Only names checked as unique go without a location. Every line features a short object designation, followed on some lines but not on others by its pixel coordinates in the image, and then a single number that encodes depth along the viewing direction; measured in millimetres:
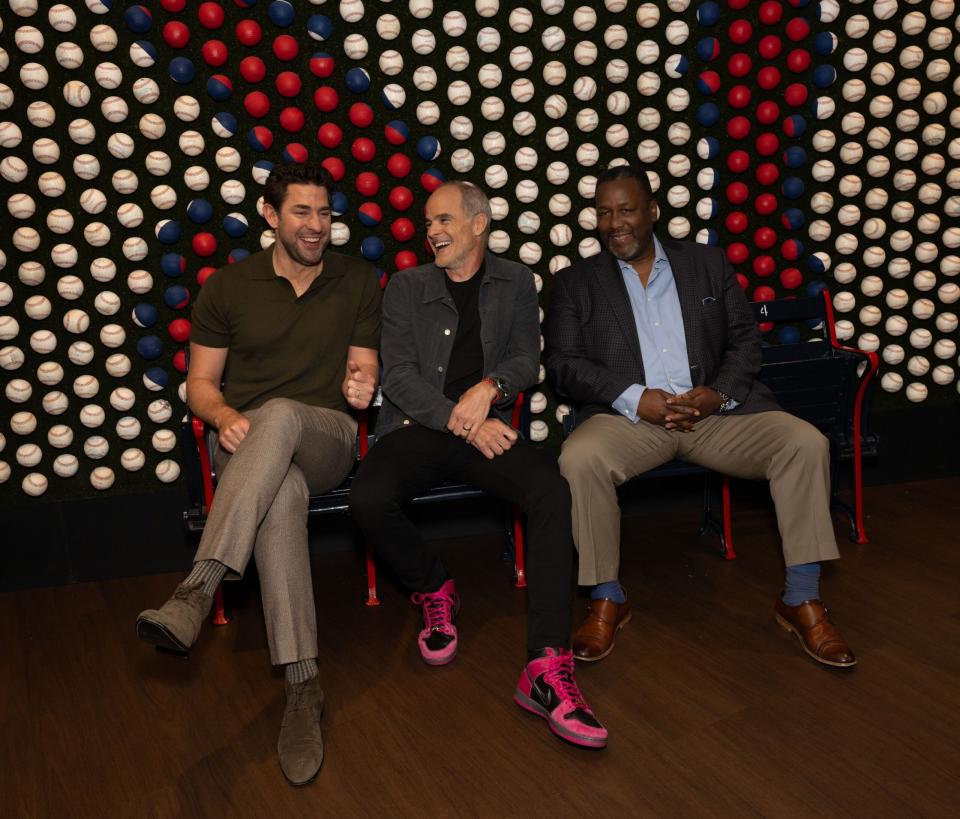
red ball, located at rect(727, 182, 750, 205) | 3939
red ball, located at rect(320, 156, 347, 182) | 3605
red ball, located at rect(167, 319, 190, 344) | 3547
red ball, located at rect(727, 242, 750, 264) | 4000
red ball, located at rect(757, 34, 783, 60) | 3859
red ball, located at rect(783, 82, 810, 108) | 3908
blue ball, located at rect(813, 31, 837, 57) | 3879
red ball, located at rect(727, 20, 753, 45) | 3818
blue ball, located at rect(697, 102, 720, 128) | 3834
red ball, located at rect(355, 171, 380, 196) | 3627
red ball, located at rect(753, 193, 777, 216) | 3971
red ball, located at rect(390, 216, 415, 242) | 3686
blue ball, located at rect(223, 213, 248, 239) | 3504
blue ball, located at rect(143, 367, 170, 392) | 3562
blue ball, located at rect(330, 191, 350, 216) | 3609
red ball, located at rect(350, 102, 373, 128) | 3580
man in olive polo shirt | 2533
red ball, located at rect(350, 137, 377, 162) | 3588
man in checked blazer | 2814
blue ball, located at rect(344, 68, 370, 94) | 3541
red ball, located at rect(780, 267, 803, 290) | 4039
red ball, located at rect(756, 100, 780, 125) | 3896
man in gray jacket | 2592
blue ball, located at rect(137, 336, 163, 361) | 3504
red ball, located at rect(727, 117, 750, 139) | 3887
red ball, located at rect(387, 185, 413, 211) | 3658
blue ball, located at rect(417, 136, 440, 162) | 3627
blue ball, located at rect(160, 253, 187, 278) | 3469
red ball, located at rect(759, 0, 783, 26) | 3840
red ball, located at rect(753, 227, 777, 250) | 3990
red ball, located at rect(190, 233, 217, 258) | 3496
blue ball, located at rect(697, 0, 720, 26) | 3783
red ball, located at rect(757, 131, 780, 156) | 3926
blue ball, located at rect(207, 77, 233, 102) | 3418
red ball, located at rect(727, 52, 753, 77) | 3836
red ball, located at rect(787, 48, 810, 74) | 3893
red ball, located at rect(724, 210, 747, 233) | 3961
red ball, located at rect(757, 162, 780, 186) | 3947
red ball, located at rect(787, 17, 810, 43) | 3869
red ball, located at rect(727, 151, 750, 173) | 3910
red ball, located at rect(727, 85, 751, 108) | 3859
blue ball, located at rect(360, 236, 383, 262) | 3672
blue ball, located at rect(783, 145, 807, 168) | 3963
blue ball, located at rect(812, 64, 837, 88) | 3902
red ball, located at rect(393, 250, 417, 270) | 3723
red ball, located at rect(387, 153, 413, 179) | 3637
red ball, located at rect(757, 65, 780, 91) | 3877
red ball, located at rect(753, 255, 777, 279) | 4020
